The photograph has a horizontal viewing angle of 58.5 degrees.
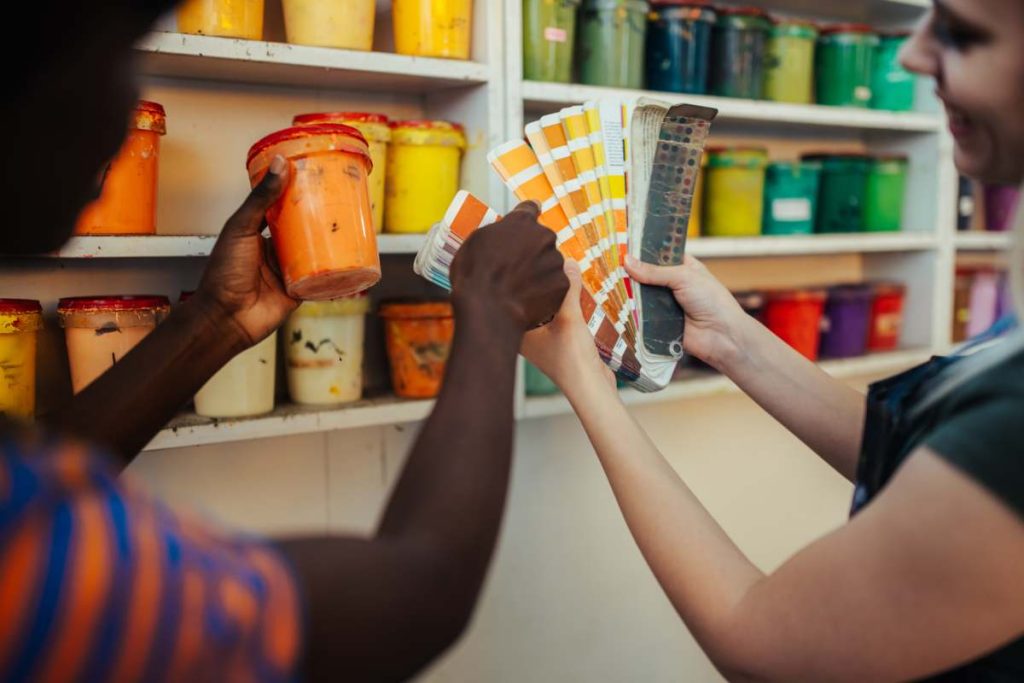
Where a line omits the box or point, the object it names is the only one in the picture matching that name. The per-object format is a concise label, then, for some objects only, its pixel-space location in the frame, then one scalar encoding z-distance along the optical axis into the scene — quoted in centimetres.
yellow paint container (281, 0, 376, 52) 144
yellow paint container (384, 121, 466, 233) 154
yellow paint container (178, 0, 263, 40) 135
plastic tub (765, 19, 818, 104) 198
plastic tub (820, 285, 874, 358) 215
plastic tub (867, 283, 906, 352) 223
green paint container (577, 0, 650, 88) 172
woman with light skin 70
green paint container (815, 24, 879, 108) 208
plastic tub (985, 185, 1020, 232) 239
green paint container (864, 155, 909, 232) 217
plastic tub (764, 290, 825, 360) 207
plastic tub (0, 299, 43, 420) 125
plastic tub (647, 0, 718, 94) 181
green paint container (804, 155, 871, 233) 212
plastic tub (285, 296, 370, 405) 153
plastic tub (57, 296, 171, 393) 132
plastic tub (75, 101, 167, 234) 131
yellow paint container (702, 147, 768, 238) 195
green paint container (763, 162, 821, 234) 203
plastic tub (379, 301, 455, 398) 159
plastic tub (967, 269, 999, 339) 240
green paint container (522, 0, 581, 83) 165
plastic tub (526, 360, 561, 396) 172
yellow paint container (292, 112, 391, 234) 144
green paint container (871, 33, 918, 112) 215
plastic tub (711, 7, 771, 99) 190
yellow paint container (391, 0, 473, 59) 152
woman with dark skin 45
